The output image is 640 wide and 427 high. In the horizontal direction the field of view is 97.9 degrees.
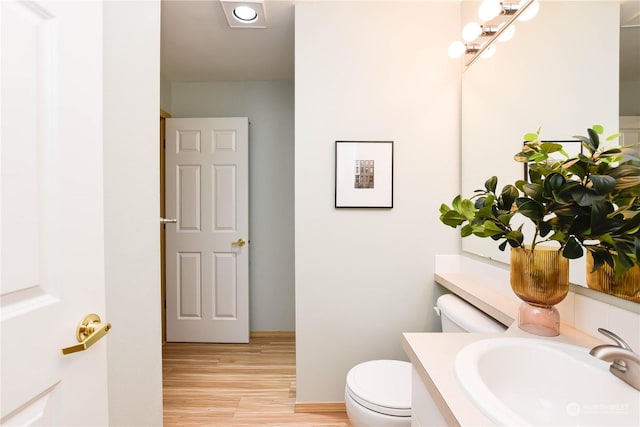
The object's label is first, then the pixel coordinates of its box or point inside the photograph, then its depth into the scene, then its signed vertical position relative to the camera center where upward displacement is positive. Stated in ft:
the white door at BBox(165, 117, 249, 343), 8.88 -0.70
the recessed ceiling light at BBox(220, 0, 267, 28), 5.57 +4.09
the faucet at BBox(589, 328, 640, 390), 1.96 -1.07
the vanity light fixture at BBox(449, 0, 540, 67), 4.09 +2.96
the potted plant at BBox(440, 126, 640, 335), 2.12 -0.03
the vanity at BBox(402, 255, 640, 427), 1.93 -1.35
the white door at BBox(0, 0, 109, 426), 1.62 -0.02
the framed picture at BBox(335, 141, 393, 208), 5.66 +0.66
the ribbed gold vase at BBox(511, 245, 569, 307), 2.75 -0.69
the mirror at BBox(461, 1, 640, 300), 2.91 +1.59
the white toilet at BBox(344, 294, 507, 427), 3.76 -2.68
